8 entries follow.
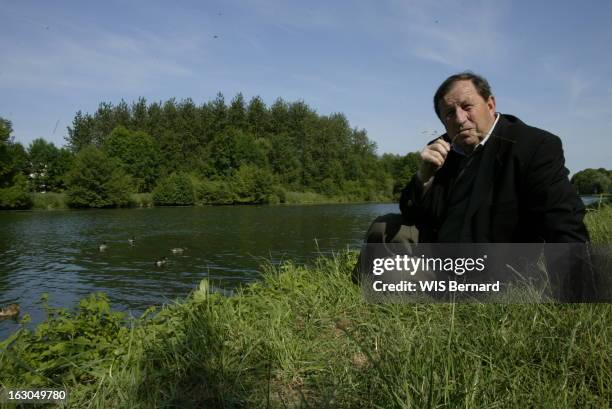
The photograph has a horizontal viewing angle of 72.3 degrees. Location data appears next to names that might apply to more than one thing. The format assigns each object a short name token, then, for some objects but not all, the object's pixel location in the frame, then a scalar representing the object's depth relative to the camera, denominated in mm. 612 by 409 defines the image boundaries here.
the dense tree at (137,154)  64125
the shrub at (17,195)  46312
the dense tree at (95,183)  51094
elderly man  2393
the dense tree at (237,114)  78062
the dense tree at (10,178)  46522
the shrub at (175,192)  59062
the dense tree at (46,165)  59250
